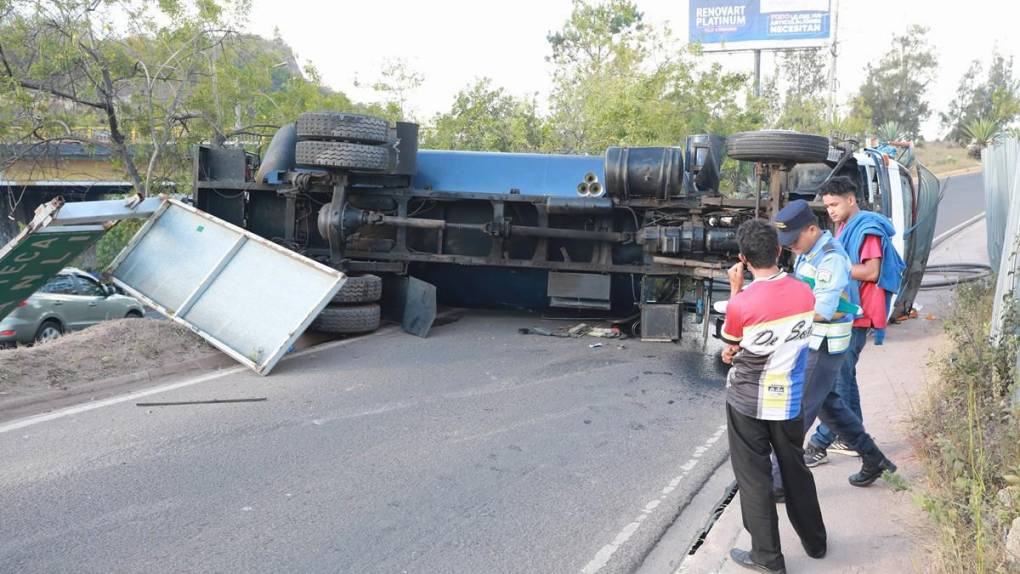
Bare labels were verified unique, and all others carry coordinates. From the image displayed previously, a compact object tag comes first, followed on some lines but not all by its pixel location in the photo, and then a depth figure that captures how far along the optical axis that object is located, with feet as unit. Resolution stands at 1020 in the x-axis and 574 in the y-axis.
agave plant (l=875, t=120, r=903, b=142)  100.69
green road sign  26.00
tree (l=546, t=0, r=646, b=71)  94.24
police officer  15.11
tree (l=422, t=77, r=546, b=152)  85.71
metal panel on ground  27.50
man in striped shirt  13.03
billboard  139.44
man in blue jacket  17.04
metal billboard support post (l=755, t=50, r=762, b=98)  143.18
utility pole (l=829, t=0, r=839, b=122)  129.57
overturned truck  32.17
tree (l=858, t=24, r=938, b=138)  212.43
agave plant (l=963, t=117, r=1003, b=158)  109.19
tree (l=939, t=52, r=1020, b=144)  225.15
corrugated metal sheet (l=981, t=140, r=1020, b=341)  19.49
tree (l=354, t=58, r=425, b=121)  94.73
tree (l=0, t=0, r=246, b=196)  46.62
